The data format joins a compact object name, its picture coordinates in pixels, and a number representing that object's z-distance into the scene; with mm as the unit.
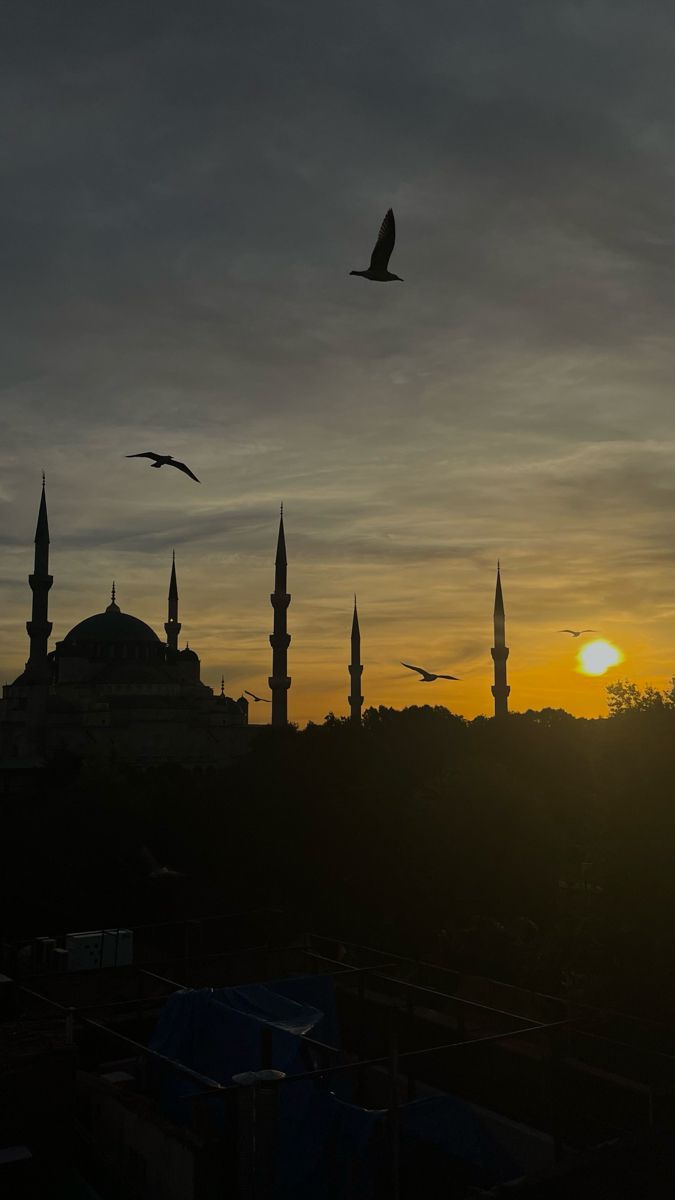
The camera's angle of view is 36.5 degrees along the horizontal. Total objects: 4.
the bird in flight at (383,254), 10352
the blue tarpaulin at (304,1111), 9828
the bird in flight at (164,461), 14367
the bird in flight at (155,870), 25406
